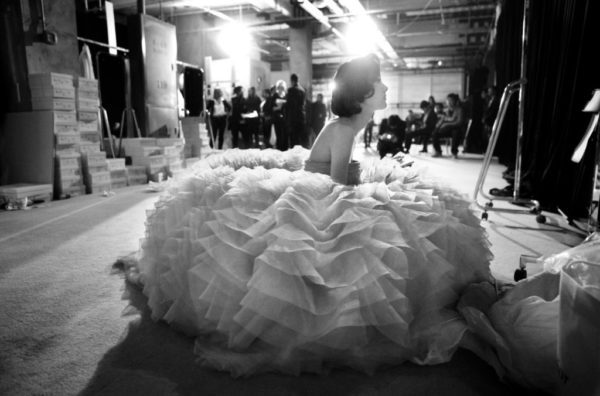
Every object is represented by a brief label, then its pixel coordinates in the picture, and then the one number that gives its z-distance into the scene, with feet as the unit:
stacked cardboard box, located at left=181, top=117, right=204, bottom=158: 26.48
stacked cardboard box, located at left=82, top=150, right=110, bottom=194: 16.05
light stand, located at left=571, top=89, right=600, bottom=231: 7.83
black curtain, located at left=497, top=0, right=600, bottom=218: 10.32
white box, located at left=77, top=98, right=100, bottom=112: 15.78
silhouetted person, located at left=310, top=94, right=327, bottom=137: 33.35
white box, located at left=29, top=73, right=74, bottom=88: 14.48
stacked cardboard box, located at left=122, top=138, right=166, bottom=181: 19.22
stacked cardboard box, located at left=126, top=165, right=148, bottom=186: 18.42
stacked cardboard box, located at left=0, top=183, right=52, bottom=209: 13.24
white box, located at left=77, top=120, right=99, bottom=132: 15.87
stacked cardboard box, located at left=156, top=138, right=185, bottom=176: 20.06
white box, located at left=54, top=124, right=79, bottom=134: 14.73
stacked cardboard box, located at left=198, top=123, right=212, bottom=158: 26.35
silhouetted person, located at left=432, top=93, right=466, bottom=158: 30.48
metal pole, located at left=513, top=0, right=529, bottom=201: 10.48
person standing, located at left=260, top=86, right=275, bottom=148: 30.42
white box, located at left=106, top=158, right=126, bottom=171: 17.29
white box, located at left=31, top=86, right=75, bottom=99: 14.53
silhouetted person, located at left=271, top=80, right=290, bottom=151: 28.37
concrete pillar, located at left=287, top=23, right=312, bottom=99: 38.68
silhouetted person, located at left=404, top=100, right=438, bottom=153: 34.65
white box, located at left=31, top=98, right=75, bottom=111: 14.61
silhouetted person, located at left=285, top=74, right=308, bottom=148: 26.81
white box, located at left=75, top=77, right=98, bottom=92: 15.78
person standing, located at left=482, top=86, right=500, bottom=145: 16.66
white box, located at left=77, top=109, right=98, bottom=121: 15.85
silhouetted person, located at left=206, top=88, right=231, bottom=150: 31.86
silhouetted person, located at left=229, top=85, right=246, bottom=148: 30.86
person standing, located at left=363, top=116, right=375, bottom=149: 40.73
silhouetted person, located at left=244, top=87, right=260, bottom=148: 31.71
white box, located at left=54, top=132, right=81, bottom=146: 14.74
